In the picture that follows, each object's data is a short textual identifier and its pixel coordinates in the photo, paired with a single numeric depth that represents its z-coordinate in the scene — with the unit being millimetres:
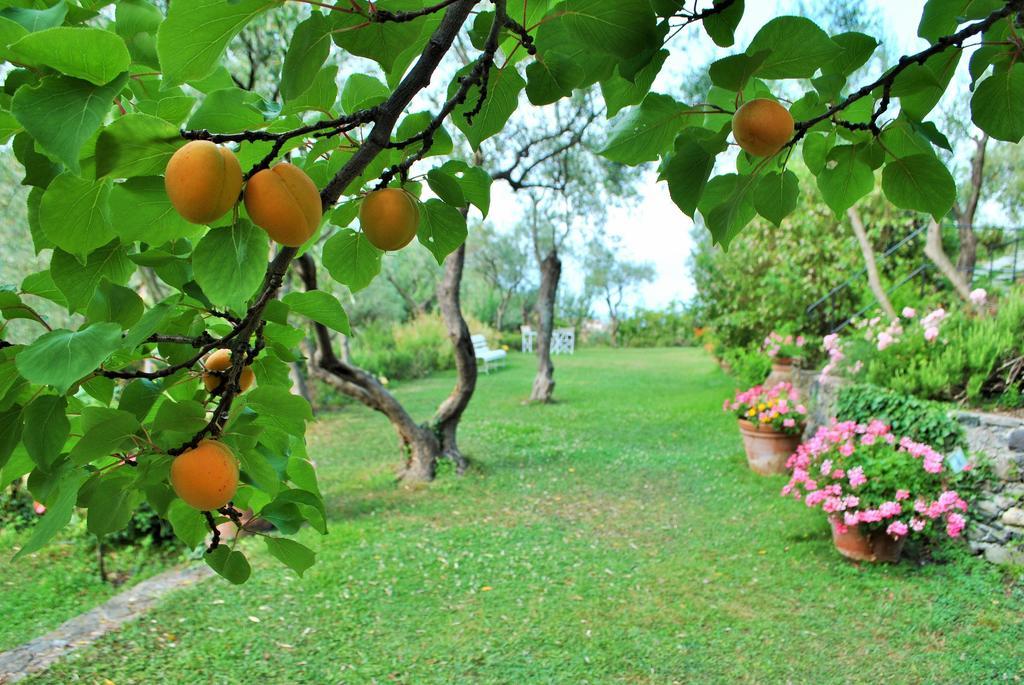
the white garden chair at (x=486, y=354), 14625
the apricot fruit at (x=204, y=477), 740
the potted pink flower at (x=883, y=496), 3594
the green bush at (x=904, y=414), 3947
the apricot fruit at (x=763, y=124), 750
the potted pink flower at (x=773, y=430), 5605
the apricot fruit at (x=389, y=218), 756
